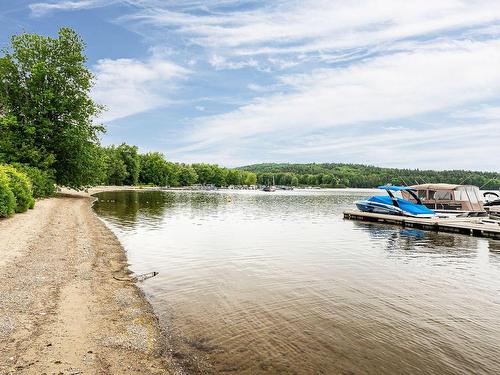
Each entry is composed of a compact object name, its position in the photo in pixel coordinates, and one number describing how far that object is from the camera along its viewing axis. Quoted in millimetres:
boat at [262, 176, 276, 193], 175625
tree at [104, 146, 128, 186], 135125
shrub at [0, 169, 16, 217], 24906
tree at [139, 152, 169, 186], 166250
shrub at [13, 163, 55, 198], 42062
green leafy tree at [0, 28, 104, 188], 49469
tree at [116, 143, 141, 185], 146375
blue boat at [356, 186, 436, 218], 39062
